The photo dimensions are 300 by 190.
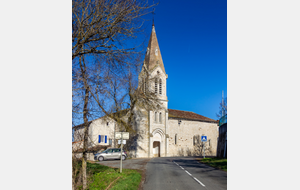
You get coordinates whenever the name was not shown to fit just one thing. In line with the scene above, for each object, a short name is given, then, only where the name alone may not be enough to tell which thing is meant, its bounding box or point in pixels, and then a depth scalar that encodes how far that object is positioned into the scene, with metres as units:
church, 35.16
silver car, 25.16
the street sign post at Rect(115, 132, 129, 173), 12.45
